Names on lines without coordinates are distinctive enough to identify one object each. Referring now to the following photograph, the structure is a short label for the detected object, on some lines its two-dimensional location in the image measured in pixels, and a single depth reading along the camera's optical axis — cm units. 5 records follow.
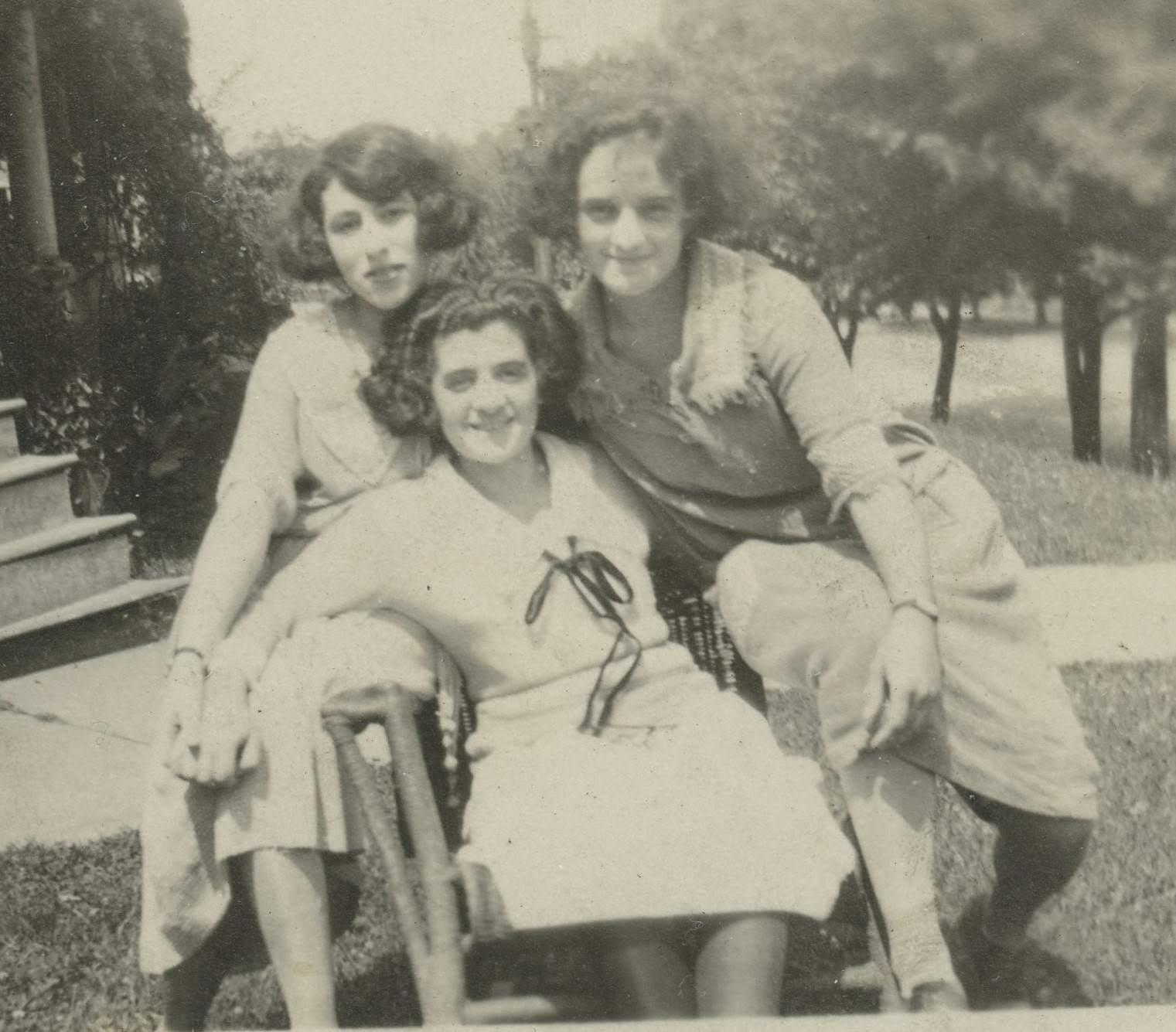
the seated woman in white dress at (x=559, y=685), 164
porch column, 482
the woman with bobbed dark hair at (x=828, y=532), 183
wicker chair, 156
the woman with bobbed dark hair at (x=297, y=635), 172
